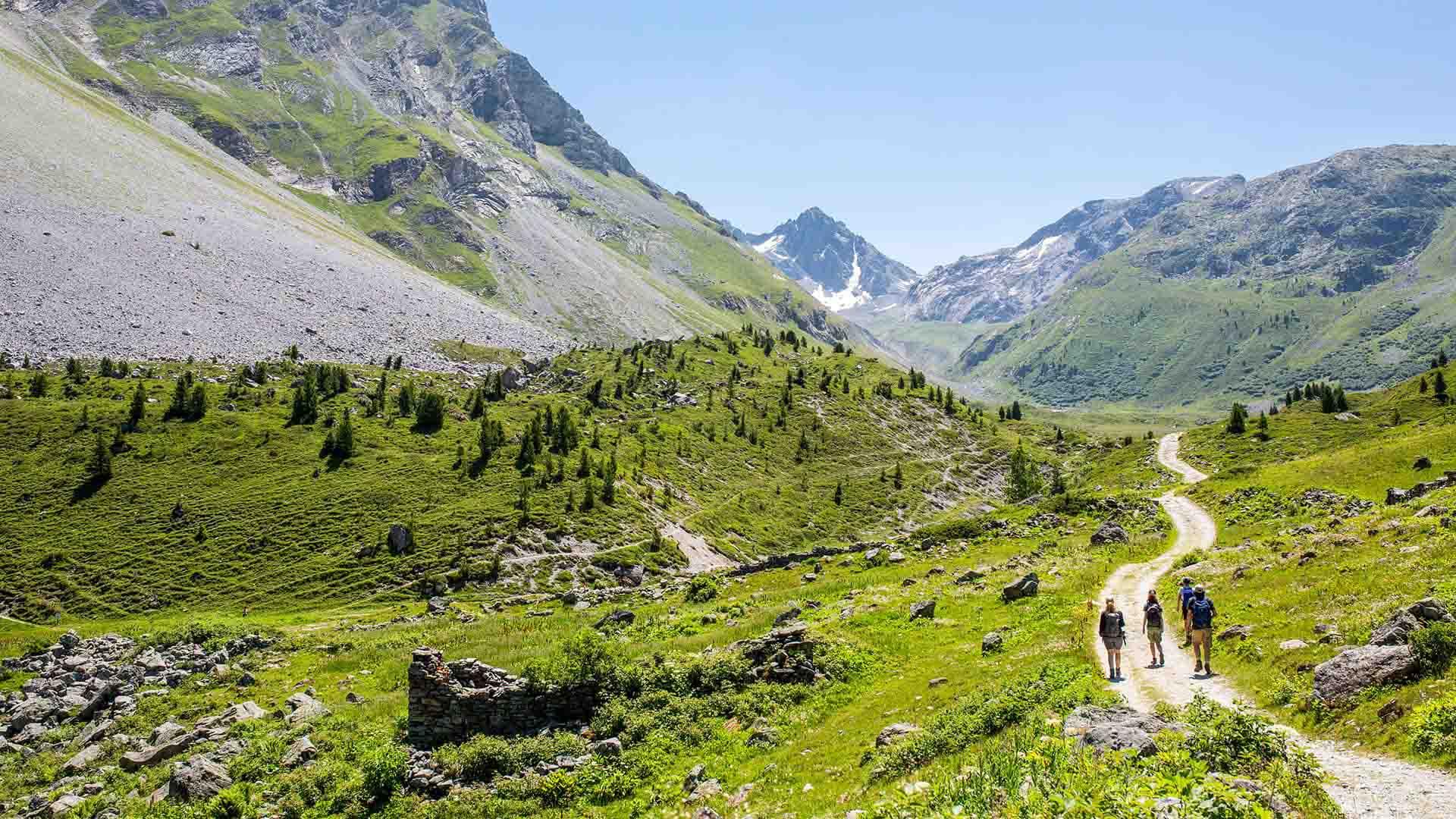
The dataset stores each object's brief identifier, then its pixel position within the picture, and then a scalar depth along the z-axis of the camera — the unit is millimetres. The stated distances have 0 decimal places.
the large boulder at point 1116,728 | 15062
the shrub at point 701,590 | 60719
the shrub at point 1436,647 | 16781
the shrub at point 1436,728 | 13805
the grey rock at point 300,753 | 27641
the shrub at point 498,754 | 24906
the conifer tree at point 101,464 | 86562
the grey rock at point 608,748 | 25194
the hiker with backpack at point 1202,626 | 24234
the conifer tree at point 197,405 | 102500
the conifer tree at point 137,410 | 97188
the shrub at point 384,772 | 24203
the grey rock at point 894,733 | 21422
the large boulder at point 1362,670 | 17031
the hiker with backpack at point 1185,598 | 26019
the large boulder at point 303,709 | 33219
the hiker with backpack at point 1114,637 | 24781
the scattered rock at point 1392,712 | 15695
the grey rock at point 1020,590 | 39219
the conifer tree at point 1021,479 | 131875
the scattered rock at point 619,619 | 49812
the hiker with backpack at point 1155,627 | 26188
